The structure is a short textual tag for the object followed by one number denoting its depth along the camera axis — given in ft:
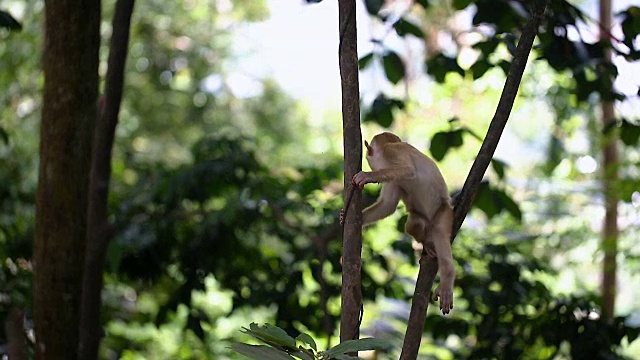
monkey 14.96
